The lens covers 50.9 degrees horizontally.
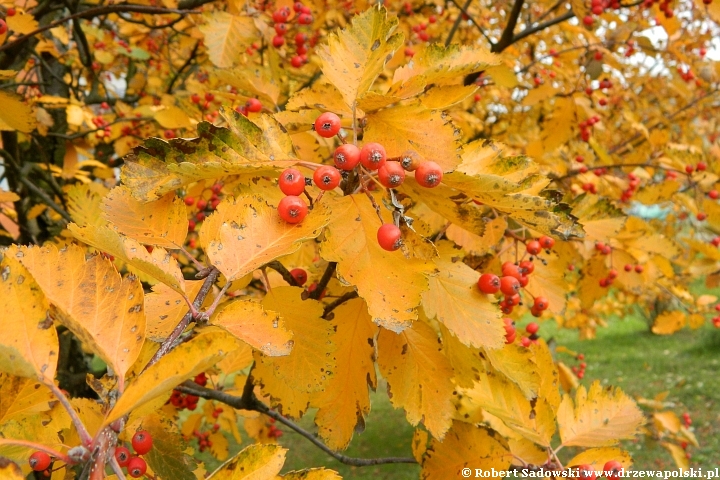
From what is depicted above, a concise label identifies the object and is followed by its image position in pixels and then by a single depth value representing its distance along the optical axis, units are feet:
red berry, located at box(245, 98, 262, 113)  1.88
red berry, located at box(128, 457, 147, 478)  1.25
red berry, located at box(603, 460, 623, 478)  1.52
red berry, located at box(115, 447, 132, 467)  1.21
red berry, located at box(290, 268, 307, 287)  1.59
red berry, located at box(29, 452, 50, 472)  1.00
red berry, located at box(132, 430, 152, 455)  1.28
